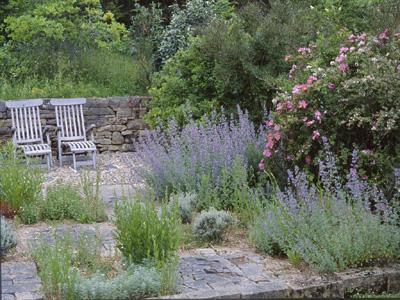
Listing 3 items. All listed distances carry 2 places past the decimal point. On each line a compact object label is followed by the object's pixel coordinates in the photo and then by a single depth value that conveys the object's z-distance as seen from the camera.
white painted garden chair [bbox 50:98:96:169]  10.26
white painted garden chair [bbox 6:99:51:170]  10.04
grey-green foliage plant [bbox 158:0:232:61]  11.56
